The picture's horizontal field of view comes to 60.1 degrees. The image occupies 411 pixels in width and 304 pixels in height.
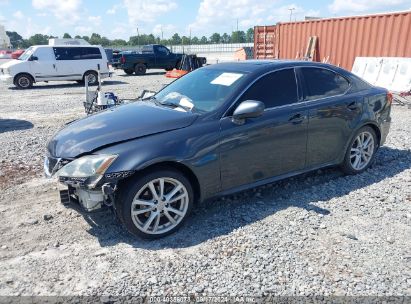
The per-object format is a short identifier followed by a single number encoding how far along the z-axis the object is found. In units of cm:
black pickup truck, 2227
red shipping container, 1084
